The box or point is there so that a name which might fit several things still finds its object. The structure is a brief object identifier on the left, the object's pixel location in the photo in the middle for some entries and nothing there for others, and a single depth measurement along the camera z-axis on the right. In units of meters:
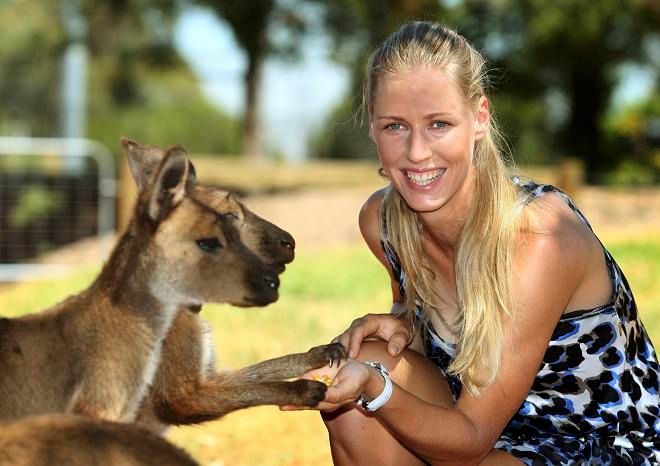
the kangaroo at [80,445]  2.14
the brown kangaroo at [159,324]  2.69
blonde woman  3.22
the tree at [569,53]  17.97
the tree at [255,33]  17.45
